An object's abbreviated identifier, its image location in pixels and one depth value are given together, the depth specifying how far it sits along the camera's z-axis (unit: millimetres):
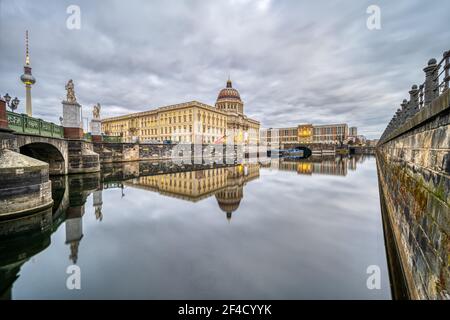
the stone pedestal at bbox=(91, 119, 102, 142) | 31141
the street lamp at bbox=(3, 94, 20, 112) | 24405
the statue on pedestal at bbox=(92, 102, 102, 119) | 30953
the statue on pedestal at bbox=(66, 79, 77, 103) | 19734
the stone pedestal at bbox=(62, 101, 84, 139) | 20322
